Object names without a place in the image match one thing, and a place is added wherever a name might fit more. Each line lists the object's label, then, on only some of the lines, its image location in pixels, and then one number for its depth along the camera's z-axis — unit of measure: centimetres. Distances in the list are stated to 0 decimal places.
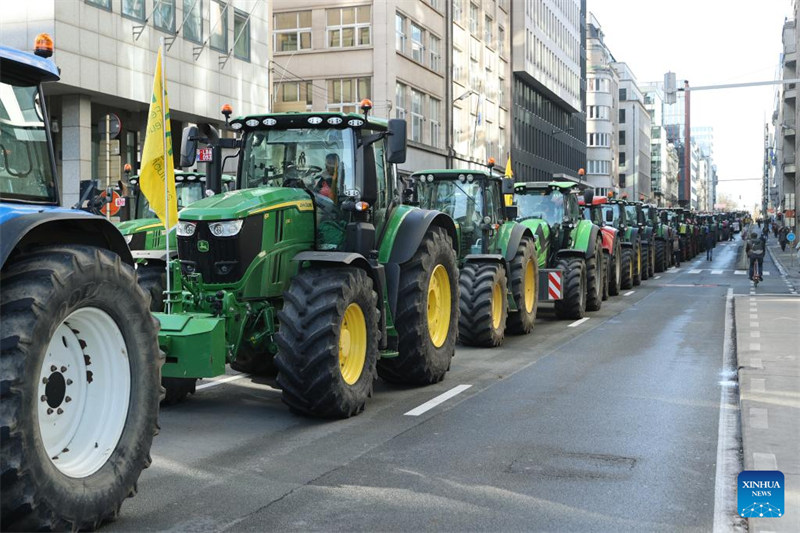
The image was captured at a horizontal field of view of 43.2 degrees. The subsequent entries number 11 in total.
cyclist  2945
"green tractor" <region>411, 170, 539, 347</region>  1444
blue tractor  438
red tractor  2383
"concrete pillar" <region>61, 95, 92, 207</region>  2548
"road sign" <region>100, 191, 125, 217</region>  1680
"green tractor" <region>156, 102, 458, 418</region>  802
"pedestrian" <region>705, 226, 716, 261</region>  4938
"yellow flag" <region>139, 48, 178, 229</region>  880
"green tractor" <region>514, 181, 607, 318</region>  1827
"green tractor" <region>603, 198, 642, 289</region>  2727
